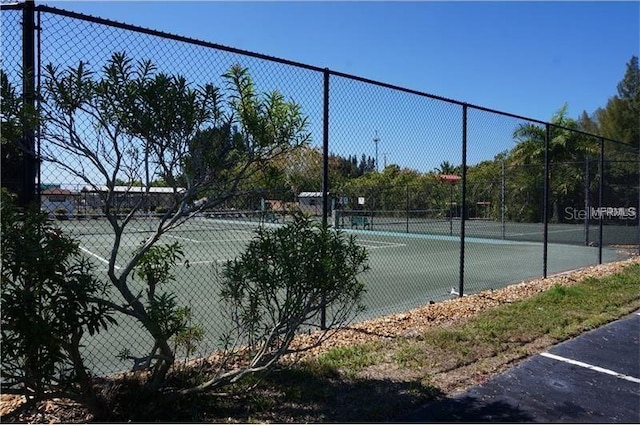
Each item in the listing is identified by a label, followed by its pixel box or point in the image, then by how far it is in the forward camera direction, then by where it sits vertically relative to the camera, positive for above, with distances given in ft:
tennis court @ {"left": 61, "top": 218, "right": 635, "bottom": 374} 19.25 -4.45
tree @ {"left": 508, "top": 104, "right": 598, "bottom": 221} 90.43 +9.67
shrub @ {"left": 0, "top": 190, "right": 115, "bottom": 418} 9.22 -1.74
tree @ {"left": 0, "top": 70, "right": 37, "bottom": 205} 10.12 +1.30
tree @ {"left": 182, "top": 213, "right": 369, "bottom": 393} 11.87 -1.62
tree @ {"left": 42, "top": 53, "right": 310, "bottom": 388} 10.37 +1.46
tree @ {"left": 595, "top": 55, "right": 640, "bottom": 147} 154.92 +27.55
